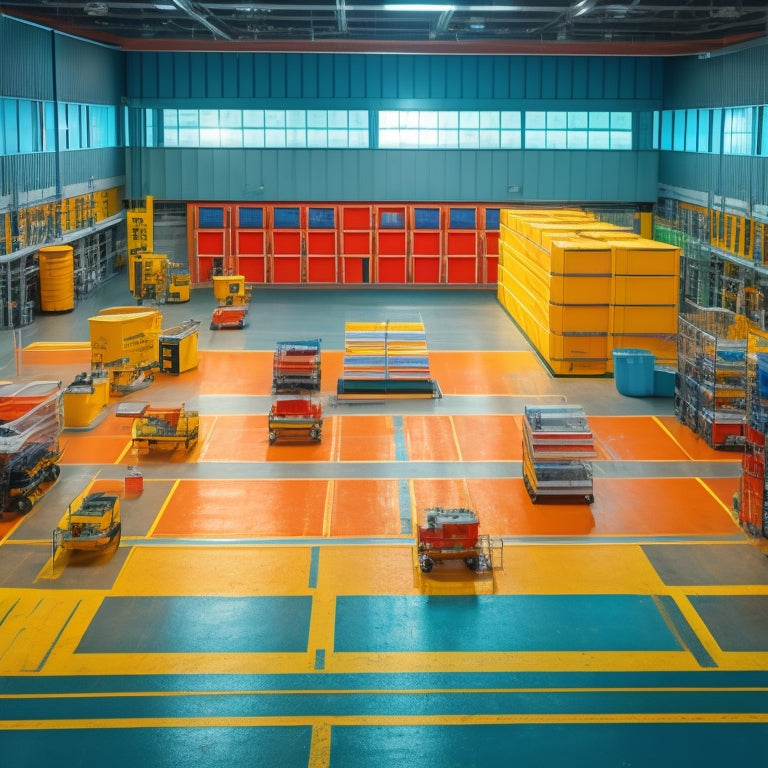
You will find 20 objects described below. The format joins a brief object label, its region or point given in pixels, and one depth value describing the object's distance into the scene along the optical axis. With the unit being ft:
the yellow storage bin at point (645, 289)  85.35
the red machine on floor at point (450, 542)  49.01
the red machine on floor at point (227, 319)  108.17
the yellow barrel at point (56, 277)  112.98
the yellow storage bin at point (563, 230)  94.53
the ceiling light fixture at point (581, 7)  100.08
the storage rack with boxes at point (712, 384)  68.28
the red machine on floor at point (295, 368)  82.12
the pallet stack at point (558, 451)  57.16
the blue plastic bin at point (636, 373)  82.07
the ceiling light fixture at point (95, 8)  106.42
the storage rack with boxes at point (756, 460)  48.47
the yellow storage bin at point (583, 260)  85.10
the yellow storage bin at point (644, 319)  86.02
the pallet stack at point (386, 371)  82.23
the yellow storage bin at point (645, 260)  84.89
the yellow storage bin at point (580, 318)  86.33
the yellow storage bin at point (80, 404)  73.10
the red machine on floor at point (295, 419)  69.67
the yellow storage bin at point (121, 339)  85.46
